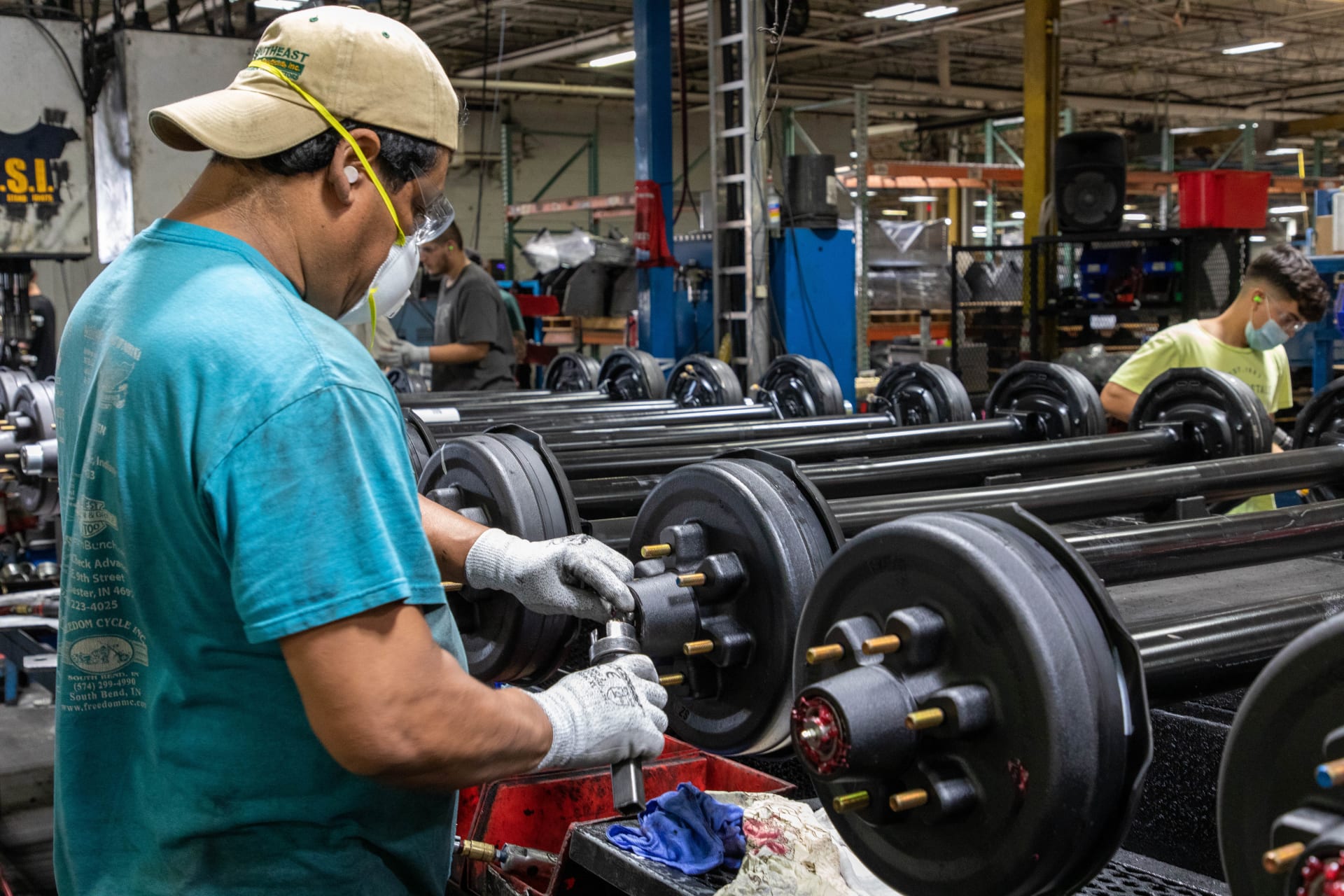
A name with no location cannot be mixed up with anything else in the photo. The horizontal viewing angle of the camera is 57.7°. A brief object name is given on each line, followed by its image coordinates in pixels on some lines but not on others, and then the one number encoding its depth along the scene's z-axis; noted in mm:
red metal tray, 2584
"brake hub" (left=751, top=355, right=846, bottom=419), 5094
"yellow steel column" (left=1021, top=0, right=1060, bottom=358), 11047
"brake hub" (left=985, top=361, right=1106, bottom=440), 4320
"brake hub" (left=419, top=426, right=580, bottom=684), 2582
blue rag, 2137
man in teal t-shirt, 1162
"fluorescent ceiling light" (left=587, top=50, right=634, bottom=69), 14377
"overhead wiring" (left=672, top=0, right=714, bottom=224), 8086
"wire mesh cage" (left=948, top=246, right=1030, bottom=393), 9352
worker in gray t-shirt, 5547
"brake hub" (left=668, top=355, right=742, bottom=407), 5555
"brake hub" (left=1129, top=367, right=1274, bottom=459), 3732
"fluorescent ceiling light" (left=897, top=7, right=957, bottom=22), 13586
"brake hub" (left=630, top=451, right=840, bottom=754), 2068
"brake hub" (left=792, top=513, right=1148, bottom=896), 1441
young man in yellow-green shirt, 3918
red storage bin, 8492
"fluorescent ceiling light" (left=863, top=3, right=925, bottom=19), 12938
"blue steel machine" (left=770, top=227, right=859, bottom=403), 8164
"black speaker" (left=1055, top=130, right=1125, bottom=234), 9055
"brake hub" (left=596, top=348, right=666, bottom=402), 5855
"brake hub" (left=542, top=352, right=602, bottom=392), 6660
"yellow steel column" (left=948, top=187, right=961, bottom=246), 16453
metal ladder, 7902
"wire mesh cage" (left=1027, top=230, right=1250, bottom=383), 8438
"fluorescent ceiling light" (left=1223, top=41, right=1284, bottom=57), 15911
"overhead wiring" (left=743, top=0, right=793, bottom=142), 7234
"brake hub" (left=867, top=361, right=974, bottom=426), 4738
